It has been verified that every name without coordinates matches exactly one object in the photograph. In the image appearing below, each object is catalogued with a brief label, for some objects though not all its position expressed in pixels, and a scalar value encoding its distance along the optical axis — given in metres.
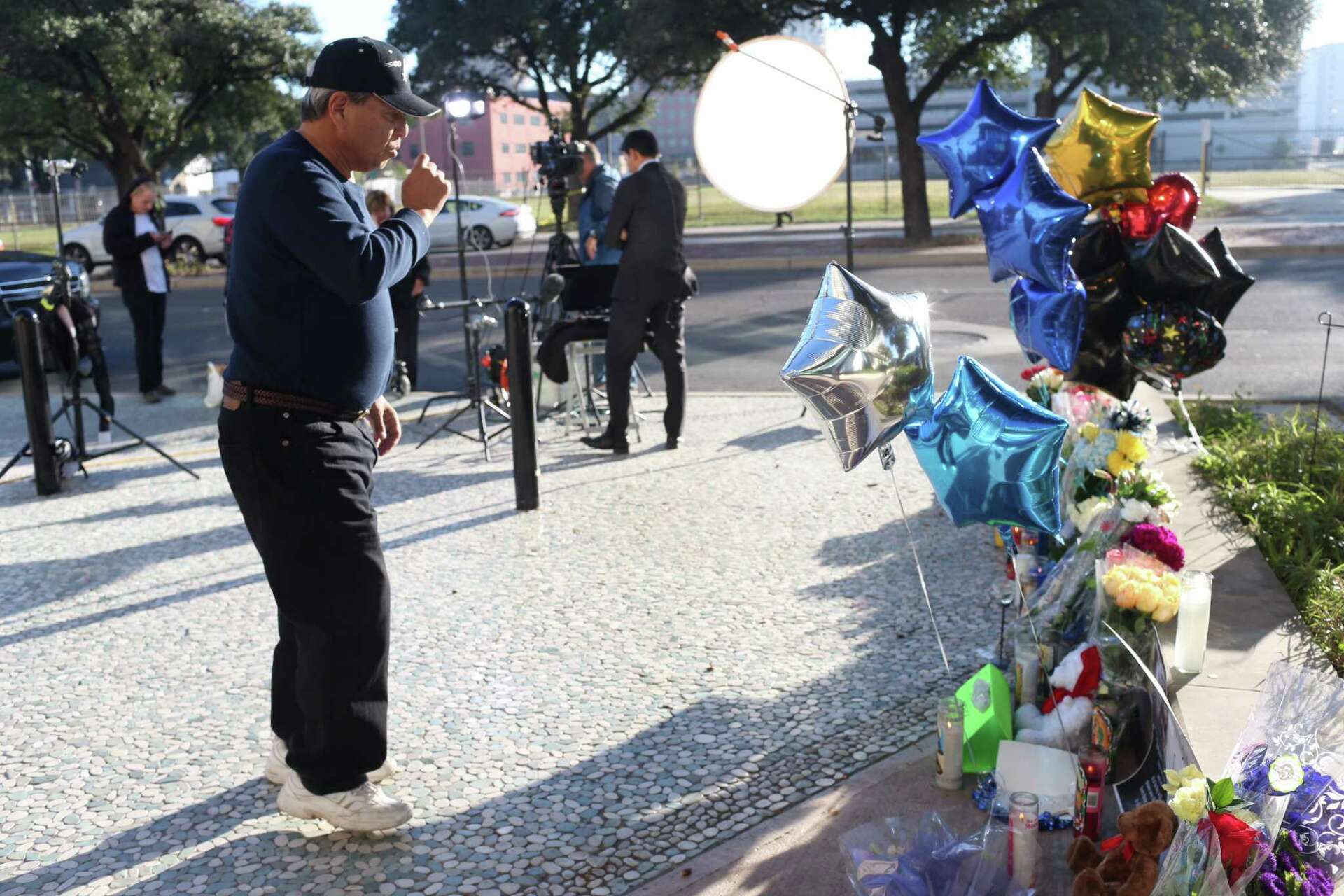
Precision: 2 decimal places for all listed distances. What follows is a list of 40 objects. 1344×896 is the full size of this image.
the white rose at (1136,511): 4.24
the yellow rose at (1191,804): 2.61
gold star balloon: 5.05
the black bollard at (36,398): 7.23
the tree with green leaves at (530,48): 33.09
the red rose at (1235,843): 2.60
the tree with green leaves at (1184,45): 20.41
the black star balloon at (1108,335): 5.34
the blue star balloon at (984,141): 4.94
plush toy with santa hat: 3.69
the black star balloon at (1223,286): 5.27
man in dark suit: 7.53
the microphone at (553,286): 8.11
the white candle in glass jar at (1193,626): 3.63
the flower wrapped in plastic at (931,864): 2.97
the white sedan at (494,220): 27.73
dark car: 12.38
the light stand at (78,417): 7.57
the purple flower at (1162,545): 4.01
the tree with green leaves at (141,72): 23.92
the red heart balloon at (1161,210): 5.23
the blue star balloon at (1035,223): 4.45
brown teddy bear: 2.68
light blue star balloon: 3.47
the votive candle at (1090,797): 3.28
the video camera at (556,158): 9.22
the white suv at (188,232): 25.56
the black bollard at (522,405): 6.71
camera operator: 8.82
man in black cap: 3.12
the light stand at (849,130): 7.62
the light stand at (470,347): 8.31
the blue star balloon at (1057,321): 4.58
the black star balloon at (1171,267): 5.24
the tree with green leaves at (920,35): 21.72
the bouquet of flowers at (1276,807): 2.60
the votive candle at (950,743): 3.60
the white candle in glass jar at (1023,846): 3.05
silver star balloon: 3.48
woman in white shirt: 9.70
